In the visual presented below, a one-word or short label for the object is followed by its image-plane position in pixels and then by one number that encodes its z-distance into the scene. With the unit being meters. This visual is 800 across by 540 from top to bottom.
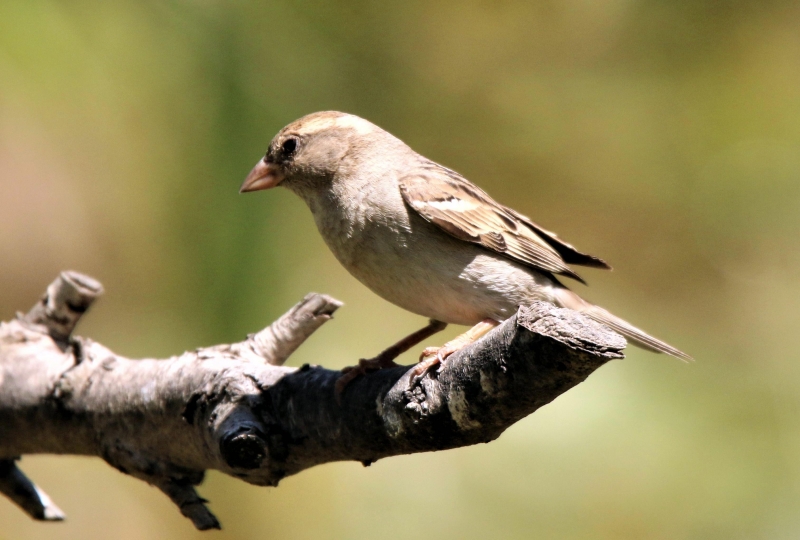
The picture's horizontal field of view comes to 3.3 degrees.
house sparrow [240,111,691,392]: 3.77
